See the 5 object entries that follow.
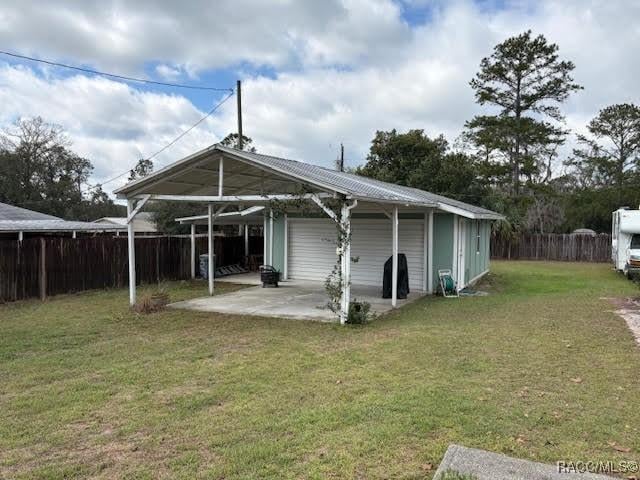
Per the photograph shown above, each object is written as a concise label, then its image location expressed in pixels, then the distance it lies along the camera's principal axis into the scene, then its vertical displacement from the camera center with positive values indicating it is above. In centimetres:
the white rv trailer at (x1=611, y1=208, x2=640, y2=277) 1542 -10
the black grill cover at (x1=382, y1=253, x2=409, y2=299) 1119 -99
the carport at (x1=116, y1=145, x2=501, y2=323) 841 +43
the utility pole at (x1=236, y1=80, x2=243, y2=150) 1933 +539
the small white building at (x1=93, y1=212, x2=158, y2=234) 3390 +88
